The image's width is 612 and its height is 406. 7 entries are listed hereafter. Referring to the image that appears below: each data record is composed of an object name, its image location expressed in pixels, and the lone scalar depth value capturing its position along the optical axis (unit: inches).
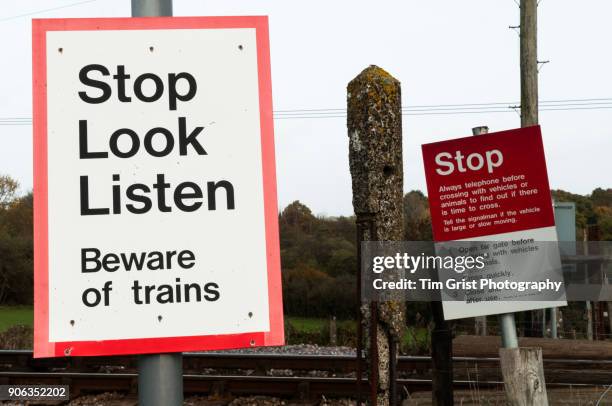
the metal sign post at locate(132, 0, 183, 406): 69.7
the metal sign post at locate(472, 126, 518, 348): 201.5
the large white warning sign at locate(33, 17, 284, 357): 72.1
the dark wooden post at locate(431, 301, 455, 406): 221.0
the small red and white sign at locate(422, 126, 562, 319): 190.1
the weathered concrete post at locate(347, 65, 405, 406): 208.5
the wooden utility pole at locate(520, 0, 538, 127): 424.5
